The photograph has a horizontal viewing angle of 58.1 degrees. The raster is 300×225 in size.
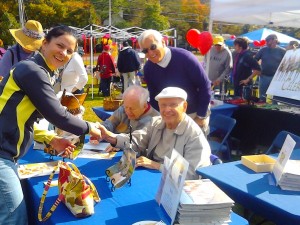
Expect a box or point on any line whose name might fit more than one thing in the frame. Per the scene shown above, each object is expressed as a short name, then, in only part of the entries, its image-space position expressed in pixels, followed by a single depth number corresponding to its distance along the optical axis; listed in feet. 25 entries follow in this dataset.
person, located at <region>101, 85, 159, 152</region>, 7.22
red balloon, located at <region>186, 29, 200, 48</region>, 14.61
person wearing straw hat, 8.32
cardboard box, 5.95
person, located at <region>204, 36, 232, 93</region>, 15.89
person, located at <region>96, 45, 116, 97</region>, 24.45
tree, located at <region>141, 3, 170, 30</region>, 104.81
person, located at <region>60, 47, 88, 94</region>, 10.46
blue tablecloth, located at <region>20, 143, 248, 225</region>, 4.17
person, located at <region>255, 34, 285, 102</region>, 17.39
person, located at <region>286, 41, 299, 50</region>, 21.35
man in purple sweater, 7.41
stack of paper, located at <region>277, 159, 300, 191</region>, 5.16
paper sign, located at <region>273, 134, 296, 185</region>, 5.03
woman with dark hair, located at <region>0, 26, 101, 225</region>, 3.96
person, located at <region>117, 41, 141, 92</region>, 20.82
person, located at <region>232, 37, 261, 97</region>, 16.67
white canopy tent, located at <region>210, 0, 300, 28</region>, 10.68
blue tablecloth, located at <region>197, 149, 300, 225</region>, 4.65
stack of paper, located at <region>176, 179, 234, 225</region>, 3.83
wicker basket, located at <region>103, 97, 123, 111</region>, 11.00
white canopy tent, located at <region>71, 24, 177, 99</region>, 29.95
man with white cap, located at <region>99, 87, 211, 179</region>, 5.90
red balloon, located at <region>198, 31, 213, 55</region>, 13.42
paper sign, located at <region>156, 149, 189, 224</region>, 3.72
